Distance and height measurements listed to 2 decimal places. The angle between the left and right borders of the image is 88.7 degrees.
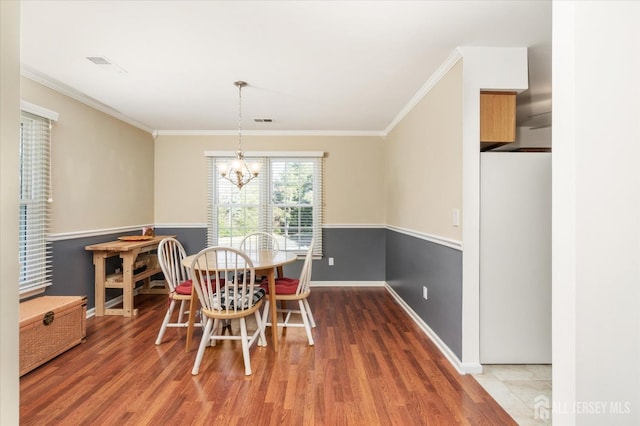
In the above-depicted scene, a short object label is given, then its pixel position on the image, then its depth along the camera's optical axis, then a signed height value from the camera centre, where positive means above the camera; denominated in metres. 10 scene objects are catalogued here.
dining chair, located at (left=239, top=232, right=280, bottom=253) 4.99 -0.45
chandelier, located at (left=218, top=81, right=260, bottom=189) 3.44 +0.48
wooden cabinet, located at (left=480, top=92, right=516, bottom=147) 2.53 +0.75
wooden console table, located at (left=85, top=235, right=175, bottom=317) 3.66 -0.75
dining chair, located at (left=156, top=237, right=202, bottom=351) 2.69 -0.69
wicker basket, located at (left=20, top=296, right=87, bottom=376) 2.35 -0.91
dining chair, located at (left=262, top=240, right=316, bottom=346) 2.88 -0.72
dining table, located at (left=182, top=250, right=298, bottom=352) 2.68 -0.45
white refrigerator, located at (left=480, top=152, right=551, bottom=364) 2.44 -0.34
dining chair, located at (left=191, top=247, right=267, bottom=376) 2.35 -0.66
